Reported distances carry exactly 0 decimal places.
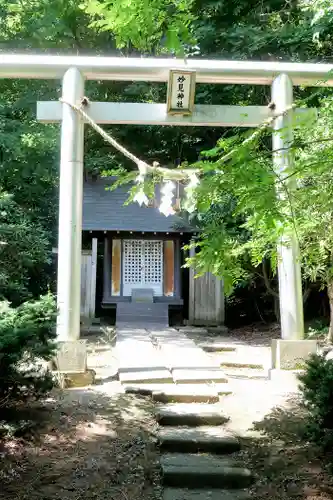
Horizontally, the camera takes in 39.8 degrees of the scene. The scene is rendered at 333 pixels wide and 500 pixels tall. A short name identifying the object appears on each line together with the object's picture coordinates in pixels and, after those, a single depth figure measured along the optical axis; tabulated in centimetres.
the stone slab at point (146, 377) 596
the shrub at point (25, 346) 371
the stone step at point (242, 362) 826
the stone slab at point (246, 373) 698
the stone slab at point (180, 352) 680
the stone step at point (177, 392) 544
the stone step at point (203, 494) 339
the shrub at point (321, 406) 351
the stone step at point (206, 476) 360
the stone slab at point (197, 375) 599
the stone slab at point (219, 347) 1016
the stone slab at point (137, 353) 667
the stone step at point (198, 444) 418
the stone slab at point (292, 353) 656
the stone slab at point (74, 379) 589
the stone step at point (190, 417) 475
